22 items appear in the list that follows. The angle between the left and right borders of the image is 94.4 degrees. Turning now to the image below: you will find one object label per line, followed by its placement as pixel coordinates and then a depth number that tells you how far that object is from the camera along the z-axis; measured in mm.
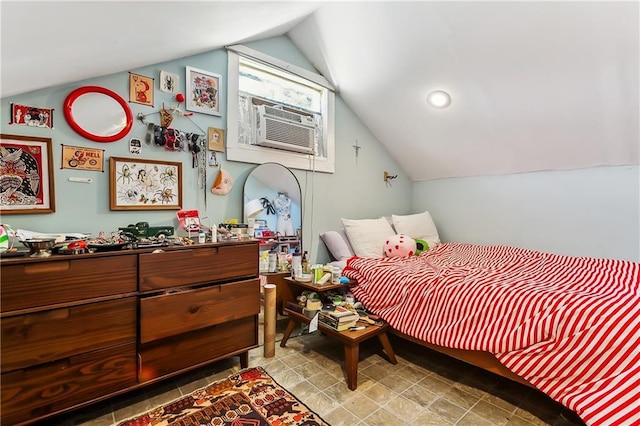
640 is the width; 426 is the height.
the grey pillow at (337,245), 2746
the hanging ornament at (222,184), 2193
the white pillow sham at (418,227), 3172
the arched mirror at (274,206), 2389
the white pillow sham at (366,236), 2732
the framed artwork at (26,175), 1496
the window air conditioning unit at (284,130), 2459
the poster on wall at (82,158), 1659
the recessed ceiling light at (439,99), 2650
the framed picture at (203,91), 2082
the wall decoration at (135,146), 1855
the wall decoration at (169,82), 1970
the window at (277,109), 2332
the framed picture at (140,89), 1857
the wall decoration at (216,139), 2188
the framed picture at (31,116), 1521
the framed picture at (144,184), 1798
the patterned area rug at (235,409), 1386
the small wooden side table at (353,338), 1678
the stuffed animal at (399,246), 2687
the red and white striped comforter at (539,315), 1216
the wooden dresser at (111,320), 1177
